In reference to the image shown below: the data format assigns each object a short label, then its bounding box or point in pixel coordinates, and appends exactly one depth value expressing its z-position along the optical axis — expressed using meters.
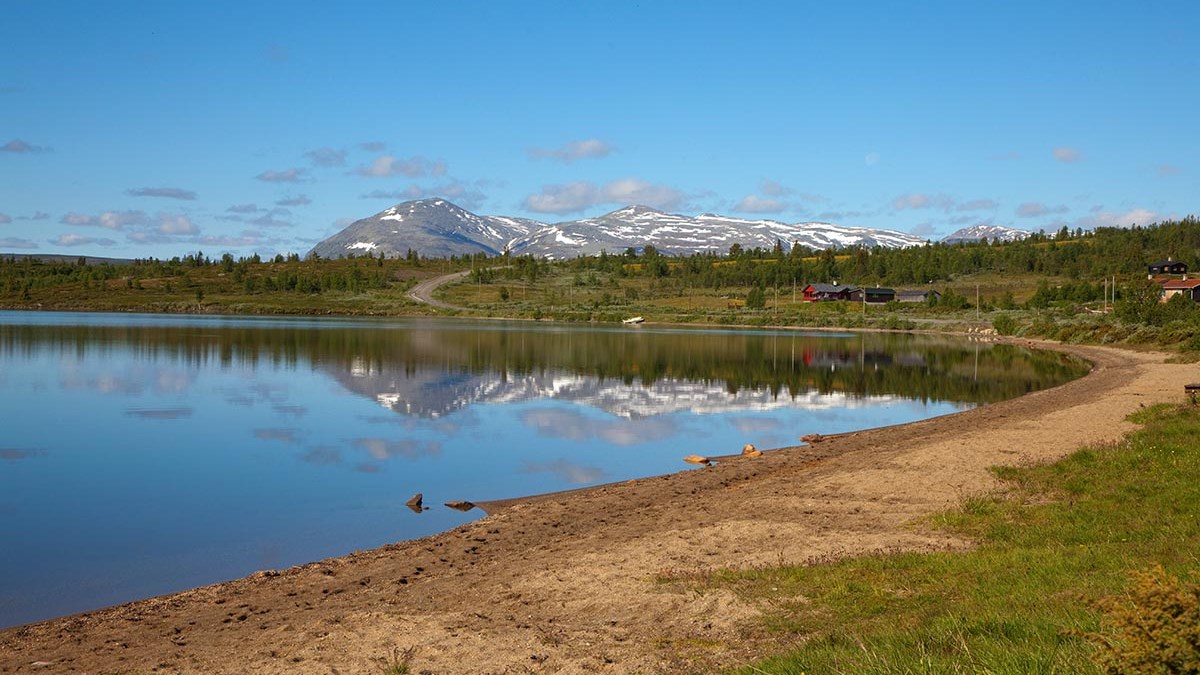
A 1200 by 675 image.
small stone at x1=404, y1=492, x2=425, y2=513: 16.62
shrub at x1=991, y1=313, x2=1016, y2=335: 90.44
